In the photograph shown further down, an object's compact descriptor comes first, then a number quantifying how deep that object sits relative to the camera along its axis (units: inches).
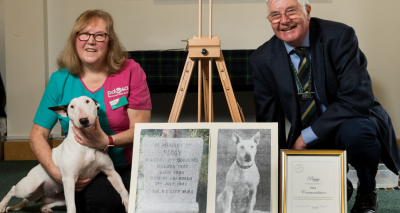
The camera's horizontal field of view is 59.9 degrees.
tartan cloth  101.6
